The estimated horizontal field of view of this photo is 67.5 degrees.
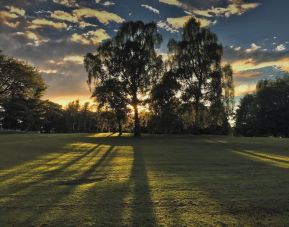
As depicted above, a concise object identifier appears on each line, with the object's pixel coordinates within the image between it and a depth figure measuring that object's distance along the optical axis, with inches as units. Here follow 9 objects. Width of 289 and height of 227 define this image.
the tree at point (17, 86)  1659.3
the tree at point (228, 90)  1176.3
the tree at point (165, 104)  1136.2
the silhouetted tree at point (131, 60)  1183.3
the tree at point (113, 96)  1146.8
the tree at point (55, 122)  2564.9
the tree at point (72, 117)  3145.1
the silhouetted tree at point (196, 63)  1186.8
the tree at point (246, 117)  1962.5
